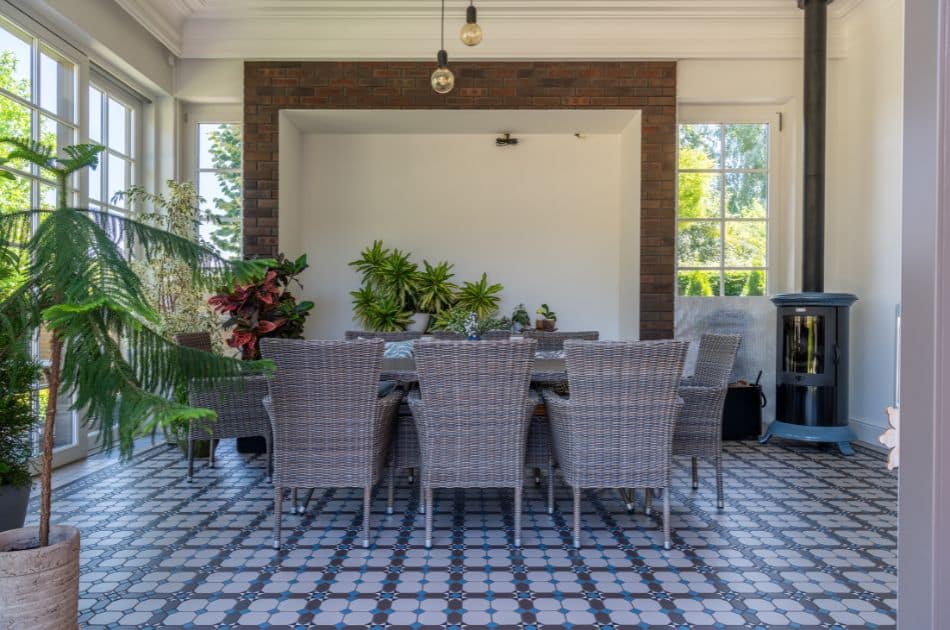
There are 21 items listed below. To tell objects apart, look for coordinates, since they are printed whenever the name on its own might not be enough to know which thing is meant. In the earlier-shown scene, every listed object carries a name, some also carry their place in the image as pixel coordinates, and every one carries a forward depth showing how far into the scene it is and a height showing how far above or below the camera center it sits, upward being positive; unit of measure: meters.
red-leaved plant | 4.48 -0.01
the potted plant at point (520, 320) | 6.07 -0.06
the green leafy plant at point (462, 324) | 4.01 -0.07
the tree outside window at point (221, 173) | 5.95 +1.30
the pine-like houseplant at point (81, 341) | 1.54 -0.08
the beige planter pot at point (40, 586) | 1.71 -0.76
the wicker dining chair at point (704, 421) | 3.33 -0.57
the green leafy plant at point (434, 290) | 6.00 +0.22
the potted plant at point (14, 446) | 2.48 -0.58
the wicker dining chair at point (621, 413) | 2.73 -0.44
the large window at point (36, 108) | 3.74 +1.28
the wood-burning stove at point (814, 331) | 4.82 -0.12
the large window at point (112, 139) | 4.82 +1.39
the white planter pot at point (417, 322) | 5.96 -0.09
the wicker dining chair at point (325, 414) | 2.71 -0.45
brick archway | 5.59 +1.95
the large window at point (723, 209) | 5.96 +1.00
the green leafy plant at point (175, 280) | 4.68 +0.23
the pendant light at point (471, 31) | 3.74 +1.67
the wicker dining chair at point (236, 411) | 3.71 -0.60
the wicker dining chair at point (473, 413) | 2.76 -0.45
